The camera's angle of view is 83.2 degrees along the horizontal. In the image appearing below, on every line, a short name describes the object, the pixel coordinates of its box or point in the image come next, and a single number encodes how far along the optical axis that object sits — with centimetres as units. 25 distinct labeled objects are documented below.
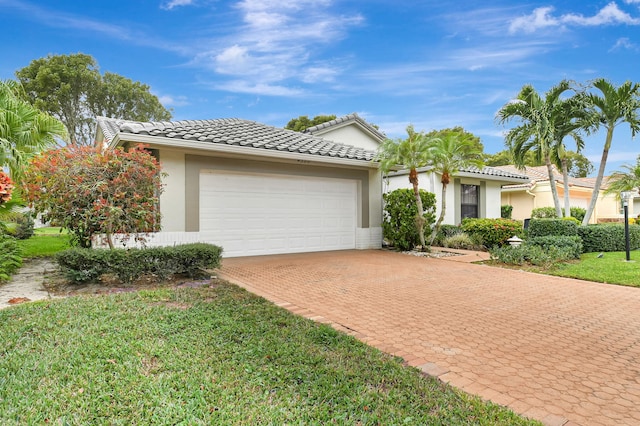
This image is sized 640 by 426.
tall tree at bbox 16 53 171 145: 3075
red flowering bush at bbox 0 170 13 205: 626
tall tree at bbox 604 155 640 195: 2248
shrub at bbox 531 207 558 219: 2127
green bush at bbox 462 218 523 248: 1298
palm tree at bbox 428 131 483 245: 1135
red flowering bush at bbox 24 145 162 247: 671
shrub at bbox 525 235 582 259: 1061
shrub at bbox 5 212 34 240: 1502
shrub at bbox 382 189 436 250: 1270
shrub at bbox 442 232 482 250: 1349
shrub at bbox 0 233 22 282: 702
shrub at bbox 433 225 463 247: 1490
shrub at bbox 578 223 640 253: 1234
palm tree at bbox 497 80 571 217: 1669
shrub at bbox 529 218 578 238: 1183
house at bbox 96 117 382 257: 972
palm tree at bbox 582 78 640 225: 1502
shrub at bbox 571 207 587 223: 2291
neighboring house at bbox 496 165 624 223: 2289
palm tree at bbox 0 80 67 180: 824
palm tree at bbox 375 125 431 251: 1150
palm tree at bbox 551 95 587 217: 1631
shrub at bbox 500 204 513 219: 2248
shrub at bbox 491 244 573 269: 952
